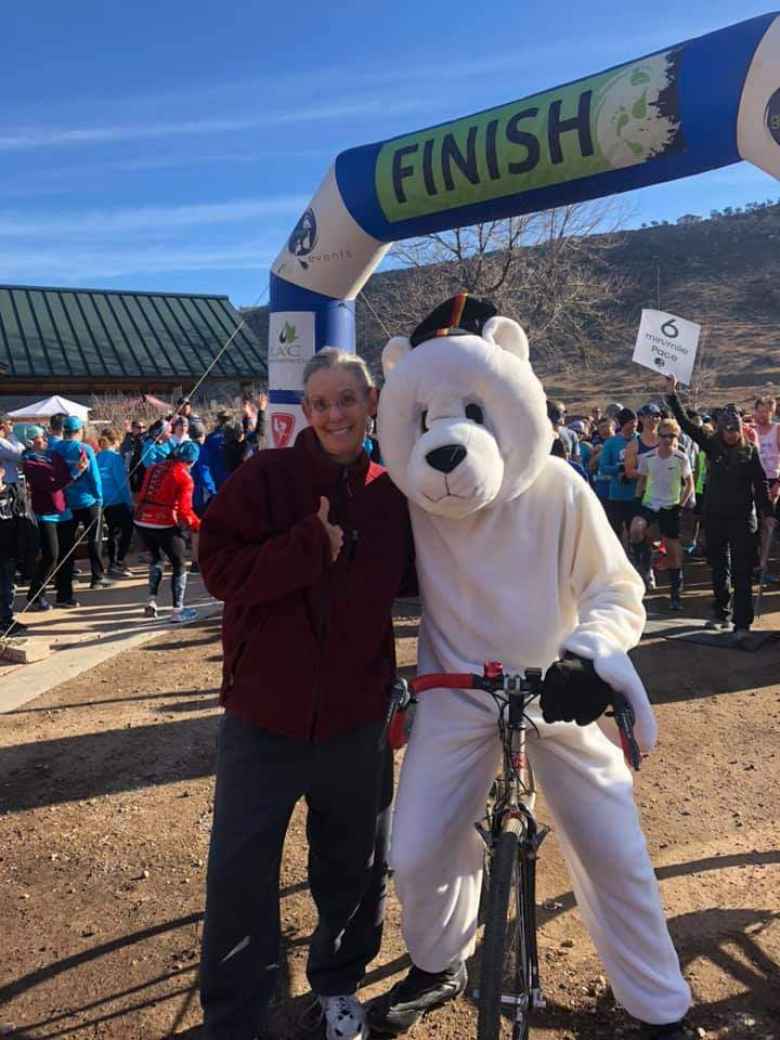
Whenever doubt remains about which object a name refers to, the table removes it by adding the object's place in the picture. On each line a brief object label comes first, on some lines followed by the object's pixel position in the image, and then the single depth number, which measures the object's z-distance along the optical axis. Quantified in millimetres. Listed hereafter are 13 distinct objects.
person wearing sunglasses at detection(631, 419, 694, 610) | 7809
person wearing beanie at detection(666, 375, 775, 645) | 6672
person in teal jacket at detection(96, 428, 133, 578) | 9711
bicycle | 1970
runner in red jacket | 7336
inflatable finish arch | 3453
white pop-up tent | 15742
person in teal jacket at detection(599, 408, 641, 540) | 8484
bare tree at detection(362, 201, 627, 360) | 18625
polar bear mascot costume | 2172
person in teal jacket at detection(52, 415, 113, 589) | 8250
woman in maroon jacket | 2164
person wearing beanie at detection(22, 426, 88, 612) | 7938
